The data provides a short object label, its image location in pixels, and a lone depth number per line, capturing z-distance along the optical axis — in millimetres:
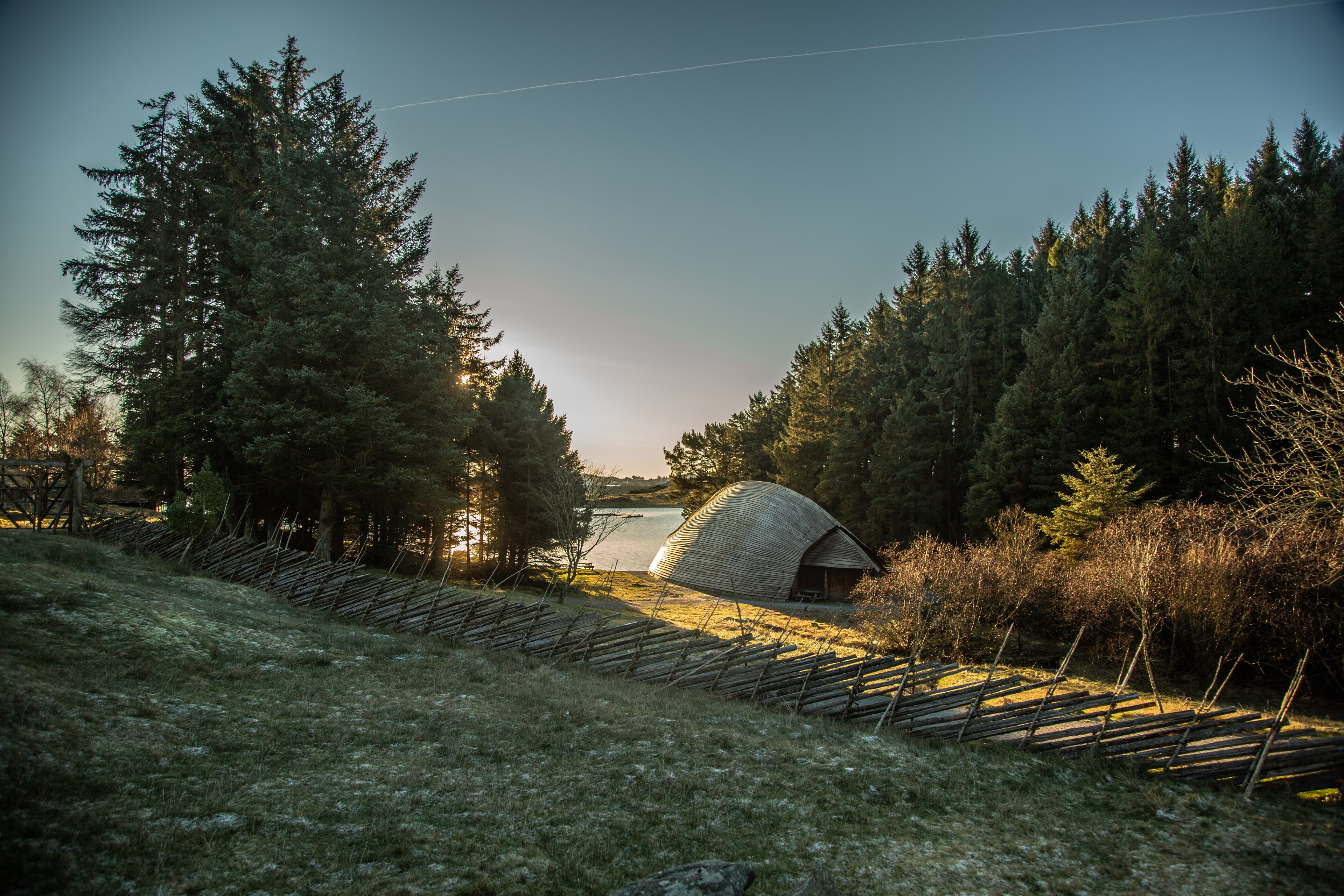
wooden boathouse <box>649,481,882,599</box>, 26391
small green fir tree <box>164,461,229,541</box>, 14039
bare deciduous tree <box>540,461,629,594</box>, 22797
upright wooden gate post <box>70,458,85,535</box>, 14789
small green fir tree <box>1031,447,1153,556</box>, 20188
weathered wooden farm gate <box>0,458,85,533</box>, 14766
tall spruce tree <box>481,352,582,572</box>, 26531
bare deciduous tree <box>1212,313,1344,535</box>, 9102
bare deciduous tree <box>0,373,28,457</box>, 31562
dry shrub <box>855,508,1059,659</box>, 14281
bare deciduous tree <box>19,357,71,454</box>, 32656
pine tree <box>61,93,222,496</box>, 20812
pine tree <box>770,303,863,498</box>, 42062
